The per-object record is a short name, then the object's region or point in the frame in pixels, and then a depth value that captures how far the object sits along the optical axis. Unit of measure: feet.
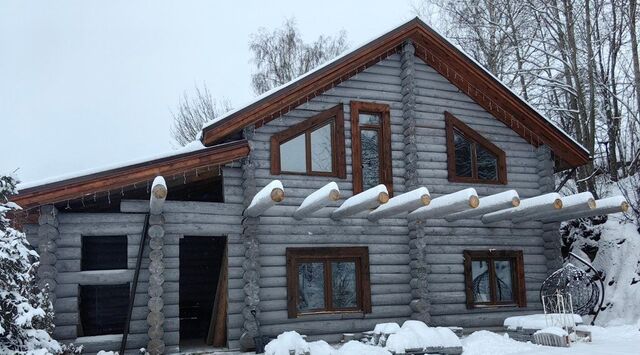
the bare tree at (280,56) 101.60
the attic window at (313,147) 41.09
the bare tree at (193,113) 105.19
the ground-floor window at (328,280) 39.99
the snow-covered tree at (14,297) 25.62
